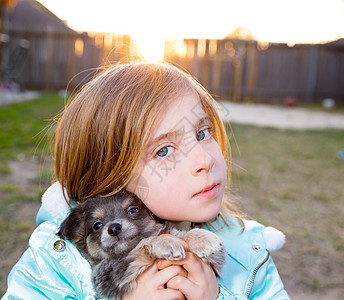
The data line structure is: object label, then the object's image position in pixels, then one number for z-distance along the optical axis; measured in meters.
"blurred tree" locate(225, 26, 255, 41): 33.69
